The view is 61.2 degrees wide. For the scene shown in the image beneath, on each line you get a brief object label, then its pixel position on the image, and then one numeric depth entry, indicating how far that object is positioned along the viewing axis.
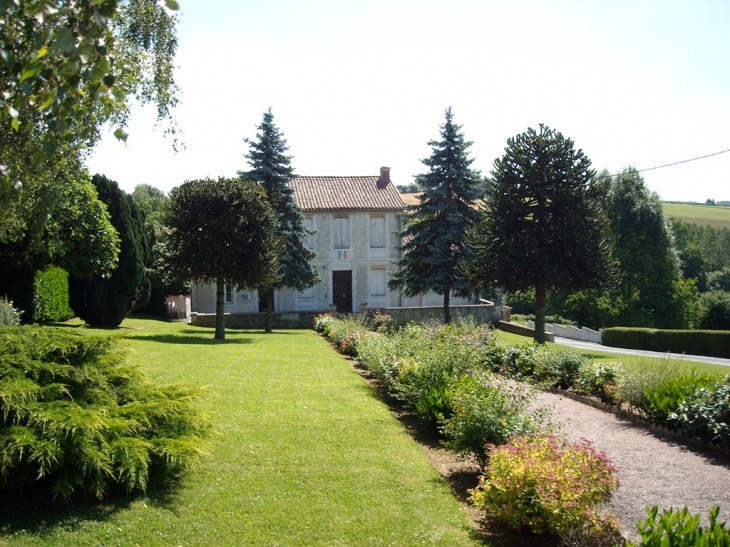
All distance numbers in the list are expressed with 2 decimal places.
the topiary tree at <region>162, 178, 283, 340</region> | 22.02
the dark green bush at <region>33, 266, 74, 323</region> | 19.95
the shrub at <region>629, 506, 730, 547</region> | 3.69
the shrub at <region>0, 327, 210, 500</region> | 5.00
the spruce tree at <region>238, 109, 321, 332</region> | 29.80
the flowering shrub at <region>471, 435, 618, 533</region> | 5.05
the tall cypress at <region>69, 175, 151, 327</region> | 23.44
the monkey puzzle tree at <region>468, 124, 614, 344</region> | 23.16
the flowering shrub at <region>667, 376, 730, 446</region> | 8.02
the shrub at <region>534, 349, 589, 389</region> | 12.89
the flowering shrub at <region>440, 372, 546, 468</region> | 6.80
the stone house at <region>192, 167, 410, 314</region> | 37.97
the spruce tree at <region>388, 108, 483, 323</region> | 29.31
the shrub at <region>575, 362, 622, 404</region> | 11.55
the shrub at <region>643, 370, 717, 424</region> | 9.15
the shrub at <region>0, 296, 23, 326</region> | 13.30
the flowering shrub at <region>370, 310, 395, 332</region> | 24.32
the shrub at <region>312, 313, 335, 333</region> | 27.33
